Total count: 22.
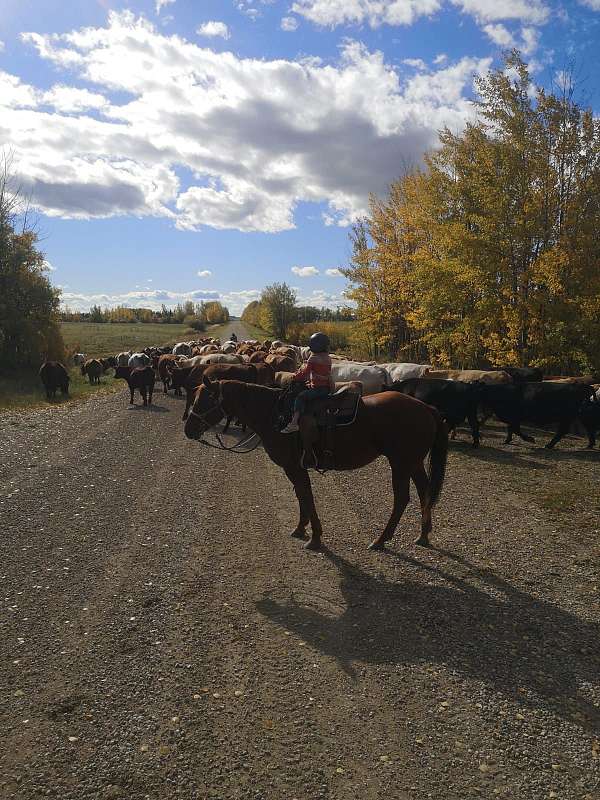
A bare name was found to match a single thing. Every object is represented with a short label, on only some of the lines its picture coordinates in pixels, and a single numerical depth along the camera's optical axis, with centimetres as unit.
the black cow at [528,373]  1589
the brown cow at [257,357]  2166
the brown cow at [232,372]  1541
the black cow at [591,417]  1277
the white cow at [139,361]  2525
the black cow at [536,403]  1262
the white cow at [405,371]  1770
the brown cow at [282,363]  2012
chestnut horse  652
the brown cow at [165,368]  2359
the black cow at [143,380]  1923
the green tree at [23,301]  2788
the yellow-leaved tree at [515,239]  1506
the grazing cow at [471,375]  1596
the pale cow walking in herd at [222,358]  2227
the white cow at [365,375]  1716
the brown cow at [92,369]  2817
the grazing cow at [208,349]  2849
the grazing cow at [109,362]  3289
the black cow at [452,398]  1321
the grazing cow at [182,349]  3404
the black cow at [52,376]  2220
